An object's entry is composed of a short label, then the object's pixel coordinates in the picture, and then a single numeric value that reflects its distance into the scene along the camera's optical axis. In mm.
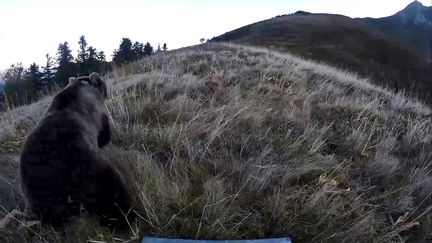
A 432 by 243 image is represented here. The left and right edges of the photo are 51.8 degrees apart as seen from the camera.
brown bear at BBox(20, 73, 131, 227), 2896
